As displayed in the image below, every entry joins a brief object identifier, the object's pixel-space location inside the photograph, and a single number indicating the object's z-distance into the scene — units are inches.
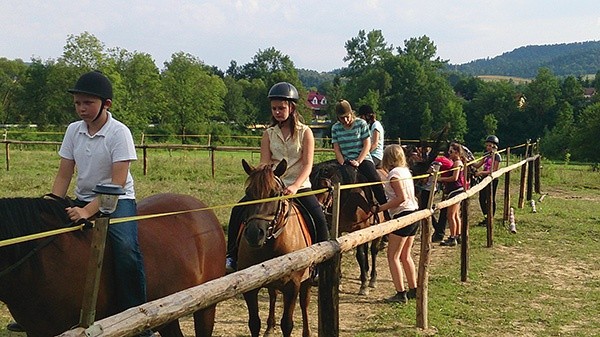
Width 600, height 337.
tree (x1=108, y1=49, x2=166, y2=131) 2182.6
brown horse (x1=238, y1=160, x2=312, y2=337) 183.9
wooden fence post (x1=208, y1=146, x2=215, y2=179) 786.8
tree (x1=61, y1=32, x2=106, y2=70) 2032.5
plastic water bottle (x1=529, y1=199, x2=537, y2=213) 563.5
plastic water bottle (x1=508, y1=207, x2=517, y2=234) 453.6
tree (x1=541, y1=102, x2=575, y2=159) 1768.0
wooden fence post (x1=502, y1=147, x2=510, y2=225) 486.0
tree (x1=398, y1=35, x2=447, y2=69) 3024.1
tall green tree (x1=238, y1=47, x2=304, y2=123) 2989.7
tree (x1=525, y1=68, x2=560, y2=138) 2549.2
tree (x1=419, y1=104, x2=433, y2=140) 2408.6
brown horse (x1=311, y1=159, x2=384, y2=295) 288.4
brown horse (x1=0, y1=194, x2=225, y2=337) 114.9
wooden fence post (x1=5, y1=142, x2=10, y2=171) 768.1
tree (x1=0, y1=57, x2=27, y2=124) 2204.7
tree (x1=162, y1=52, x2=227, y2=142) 2495.1
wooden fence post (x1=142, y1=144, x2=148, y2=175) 775.7
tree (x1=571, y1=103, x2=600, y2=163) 1312.7
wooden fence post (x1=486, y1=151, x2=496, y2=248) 375.4
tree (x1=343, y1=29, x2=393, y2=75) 2955.2
